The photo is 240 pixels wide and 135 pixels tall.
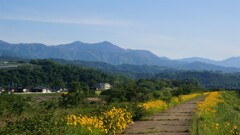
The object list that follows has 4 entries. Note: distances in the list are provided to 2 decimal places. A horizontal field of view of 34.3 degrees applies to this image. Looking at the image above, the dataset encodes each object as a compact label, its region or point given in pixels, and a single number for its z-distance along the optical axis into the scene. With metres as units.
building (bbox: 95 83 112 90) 154.94
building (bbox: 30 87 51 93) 147.98
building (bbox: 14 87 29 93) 137.23
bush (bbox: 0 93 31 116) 23.79
